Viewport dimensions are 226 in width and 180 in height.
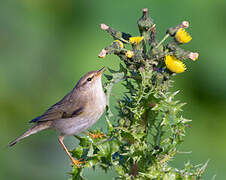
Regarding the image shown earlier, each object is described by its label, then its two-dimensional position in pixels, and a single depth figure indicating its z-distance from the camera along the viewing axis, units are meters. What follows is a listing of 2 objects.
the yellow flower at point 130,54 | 5.50
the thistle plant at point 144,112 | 5.49
